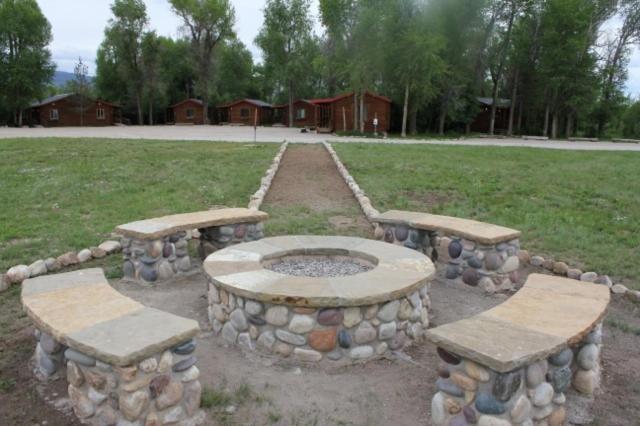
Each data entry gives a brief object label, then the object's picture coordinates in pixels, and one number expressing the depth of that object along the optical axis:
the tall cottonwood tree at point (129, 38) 40.31
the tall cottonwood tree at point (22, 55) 34.53
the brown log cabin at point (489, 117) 34.64
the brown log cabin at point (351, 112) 28.59
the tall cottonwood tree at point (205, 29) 42.22
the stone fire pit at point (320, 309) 3.32
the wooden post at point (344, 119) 28.67
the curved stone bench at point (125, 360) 2.42
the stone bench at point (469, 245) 4.71
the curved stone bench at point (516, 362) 2.34
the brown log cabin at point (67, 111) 37.44
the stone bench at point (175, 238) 4.74
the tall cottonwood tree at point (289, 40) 40.81
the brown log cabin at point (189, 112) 44.81
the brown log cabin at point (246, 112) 43.22
